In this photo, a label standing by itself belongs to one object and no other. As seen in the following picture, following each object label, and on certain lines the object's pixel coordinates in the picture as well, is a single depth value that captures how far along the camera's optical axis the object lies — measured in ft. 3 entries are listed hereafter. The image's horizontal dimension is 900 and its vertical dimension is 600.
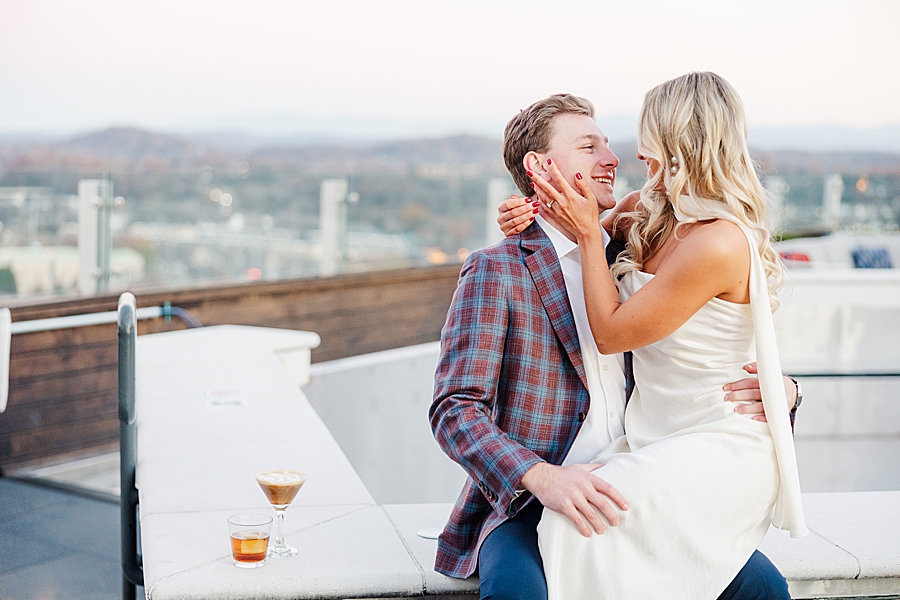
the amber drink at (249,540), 5.39
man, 5.06
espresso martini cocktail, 5.41
